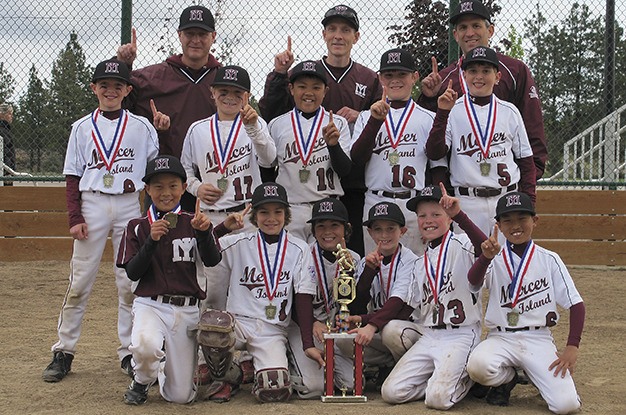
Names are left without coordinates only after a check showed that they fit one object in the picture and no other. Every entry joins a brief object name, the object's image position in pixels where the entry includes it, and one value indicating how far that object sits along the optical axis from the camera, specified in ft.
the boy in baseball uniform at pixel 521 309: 16.17
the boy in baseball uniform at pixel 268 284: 17.37
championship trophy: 16.66
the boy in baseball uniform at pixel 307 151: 19.16
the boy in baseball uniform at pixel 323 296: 17.42
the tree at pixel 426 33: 30.22
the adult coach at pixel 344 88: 20.27
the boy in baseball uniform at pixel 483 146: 18.67
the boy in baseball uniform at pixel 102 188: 18.33
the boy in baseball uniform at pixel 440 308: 16.52
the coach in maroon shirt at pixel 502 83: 20.43
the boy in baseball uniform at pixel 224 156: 18.45
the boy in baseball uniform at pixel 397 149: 19.06
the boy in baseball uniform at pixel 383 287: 17.54
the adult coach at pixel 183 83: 19.92
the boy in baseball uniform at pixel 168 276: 16.46
